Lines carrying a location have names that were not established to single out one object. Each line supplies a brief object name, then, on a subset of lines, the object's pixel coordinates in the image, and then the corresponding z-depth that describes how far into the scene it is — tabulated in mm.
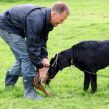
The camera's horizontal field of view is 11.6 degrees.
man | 9636
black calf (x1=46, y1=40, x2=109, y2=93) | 11589
